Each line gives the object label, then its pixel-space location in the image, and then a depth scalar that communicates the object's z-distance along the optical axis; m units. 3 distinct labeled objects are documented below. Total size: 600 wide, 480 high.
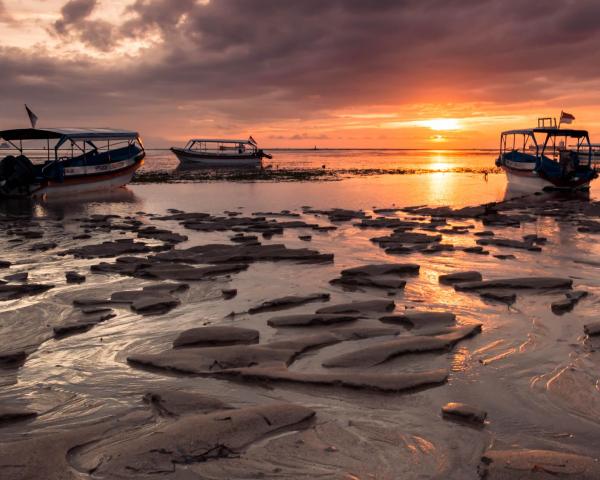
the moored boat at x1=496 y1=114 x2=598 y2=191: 31.16
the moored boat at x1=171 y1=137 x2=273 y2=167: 66.56
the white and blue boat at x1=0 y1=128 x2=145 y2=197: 27.58
